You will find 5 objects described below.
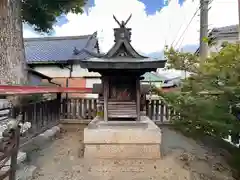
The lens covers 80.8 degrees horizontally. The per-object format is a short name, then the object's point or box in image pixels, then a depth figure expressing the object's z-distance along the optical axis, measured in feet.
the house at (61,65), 30.26
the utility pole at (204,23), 17.07
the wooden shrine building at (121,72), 12.44
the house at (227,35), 26.12
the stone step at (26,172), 9.32
